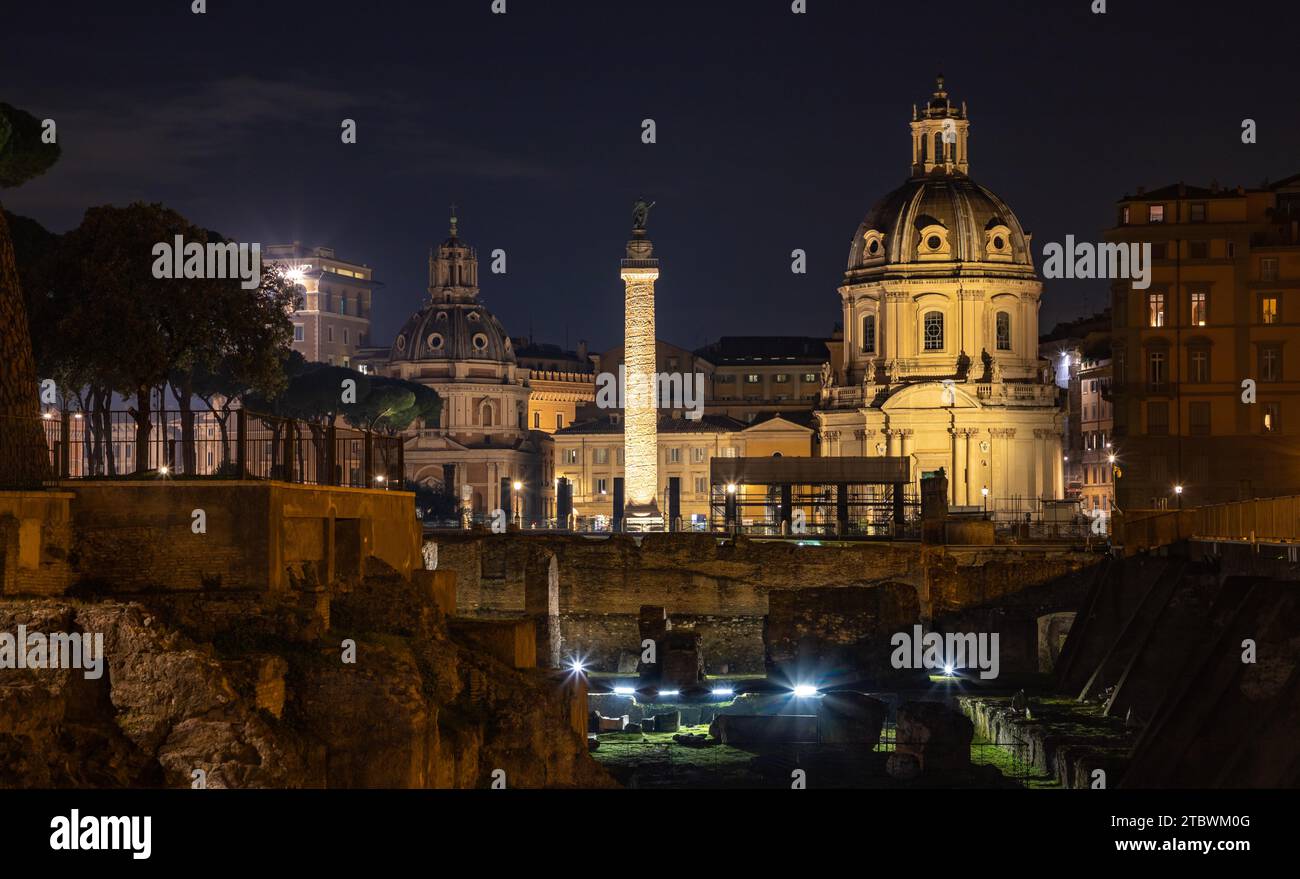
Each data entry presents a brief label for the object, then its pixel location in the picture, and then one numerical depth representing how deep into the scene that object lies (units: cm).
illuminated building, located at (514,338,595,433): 15475
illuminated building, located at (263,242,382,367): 17450
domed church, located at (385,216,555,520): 14125
